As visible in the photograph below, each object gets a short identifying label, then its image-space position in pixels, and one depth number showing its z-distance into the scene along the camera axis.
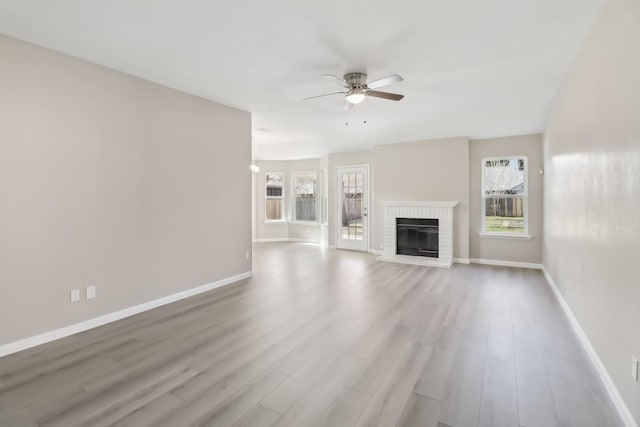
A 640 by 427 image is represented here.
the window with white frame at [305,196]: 9.34
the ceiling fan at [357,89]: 3.45
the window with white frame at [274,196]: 9.56
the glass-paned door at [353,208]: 7.96
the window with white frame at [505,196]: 6.18
